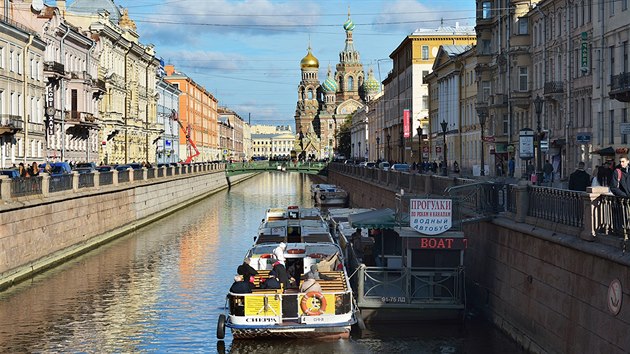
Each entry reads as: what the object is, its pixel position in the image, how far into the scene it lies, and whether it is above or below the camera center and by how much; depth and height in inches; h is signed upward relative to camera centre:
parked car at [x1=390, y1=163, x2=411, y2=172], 3354.3 -57.2
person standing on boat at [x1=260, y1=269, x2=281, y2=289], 1049.5 -134.1
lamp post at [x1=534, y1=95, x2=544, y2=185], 1661.5 +16.4
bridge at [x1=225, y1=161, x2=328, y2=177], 4935.0 -80.1
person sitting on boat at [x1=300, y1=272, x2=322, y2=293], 1034.7 -134.5
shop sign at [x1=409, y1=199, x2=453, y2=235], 1163.3 -73.5
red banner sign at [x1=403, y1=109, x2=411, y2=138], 4829.7 +122.1
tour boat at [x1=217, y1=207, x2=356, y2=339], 1026.1 -159.5
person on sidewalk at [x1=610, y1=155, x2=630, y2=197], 868.0 -28.7
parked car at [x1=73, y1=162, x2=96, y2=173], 2486.7 -40.0
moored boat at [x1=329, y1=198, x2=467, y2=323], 1119.0 -139.6
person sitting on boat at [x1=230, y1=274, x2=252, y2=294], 1032.8 -135.7
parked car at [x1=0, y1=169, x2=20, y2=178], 1784.2 -35.8
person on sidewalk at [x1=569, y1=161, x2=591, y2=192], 1021.2 -32.2
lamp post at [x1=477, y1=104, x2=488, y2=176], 2315.5 +72.5
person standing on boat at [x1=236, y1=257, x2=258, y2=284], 1087.1 -127.3
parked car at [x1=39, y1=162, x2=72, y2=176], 2102.9 -32.8
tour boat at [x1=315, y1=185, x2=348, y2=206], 3597.4 -161.9
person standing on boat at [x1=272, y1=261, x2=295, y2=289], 1079.7 -128.3
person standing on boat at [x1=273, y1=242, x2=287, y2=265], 1222.6 -120.6
